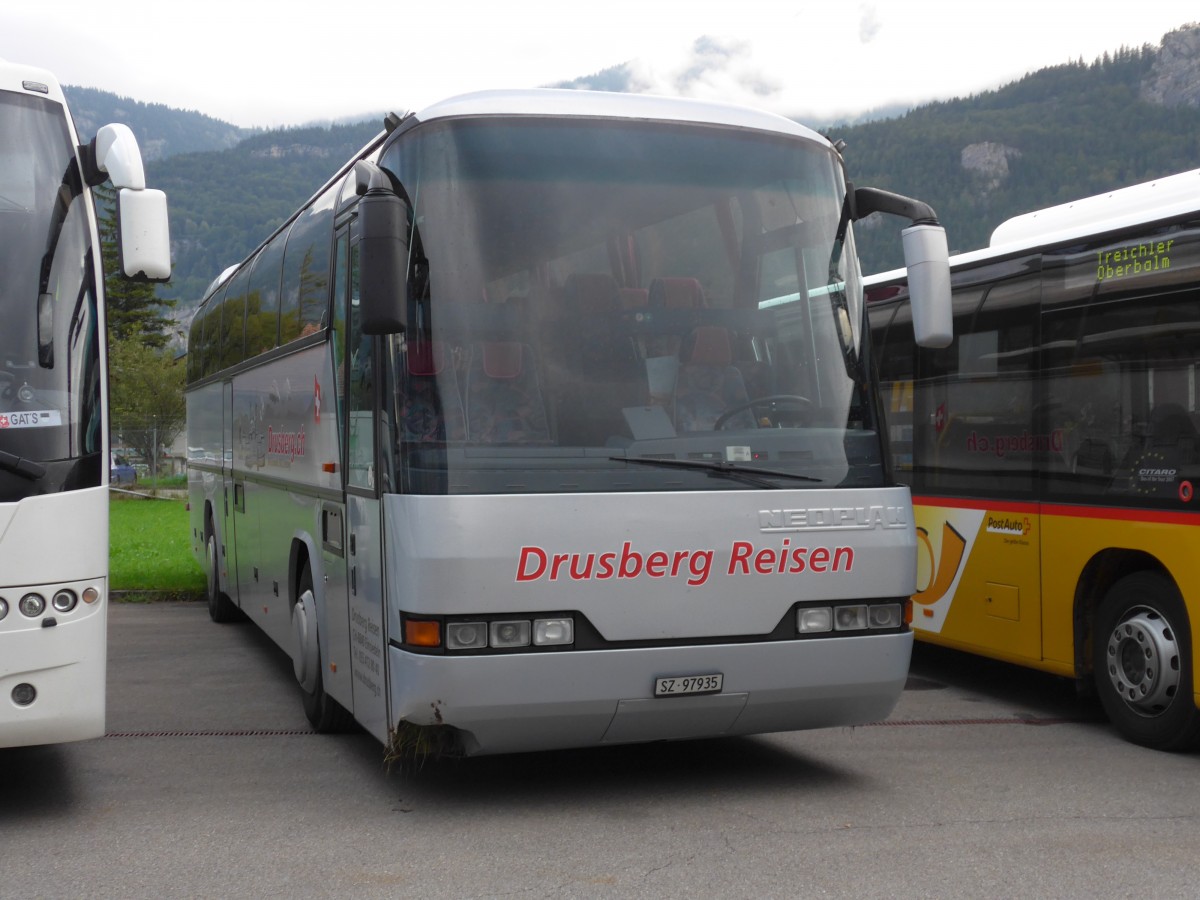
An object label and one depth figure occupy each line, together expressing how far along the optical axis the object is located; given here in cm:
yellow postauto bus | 734
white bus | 570
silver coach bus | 575
